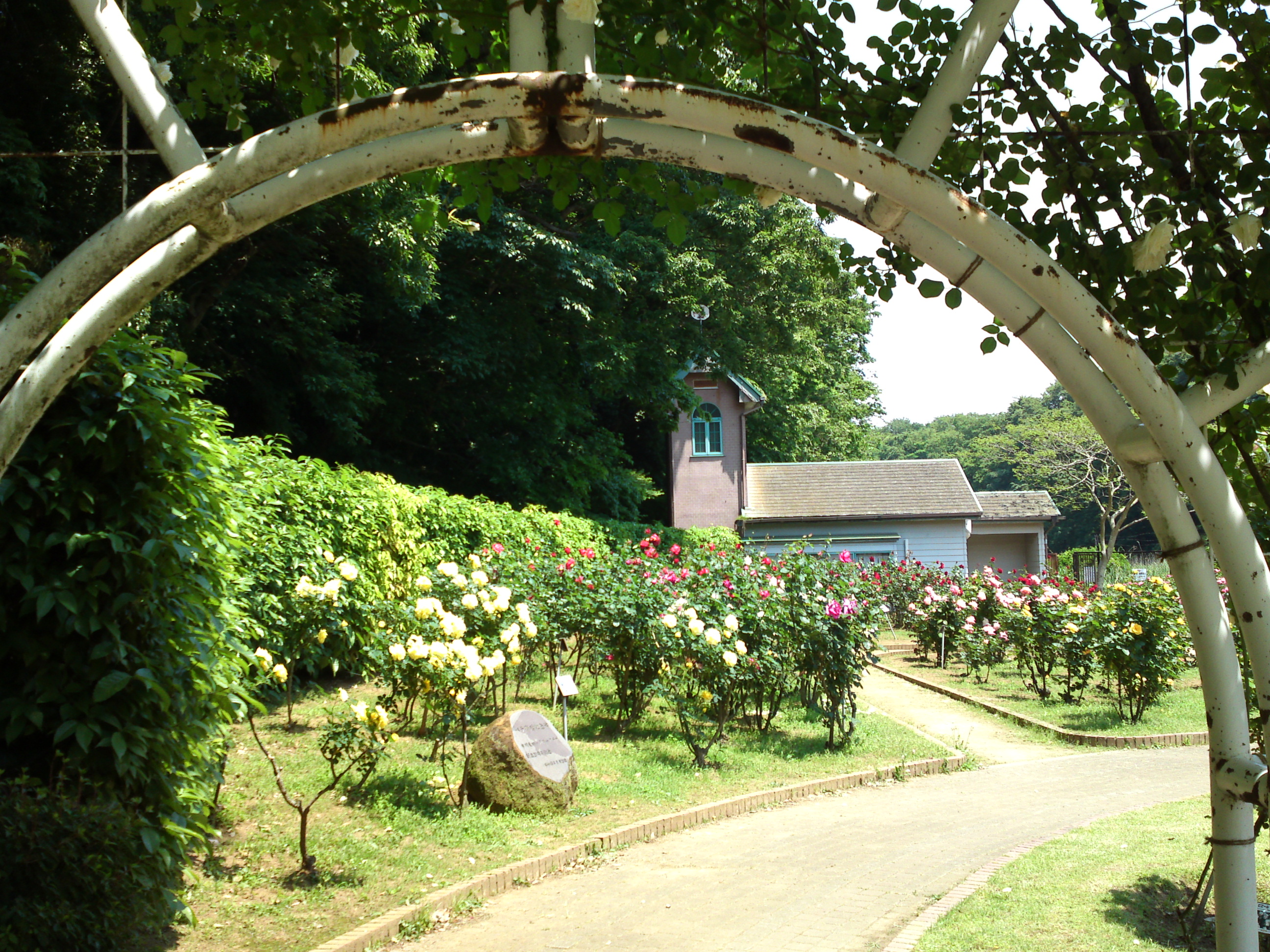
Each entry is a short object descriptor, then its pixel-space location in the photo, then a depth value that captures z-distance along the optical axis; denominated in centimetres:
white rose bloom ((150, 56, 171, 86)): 303
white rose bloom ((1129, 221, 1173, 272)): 296
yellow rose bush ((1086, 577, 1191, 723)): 1310
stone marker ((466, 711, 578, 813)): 793
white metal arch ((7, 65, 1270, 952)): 241
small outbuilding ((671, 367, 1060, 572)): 3262
